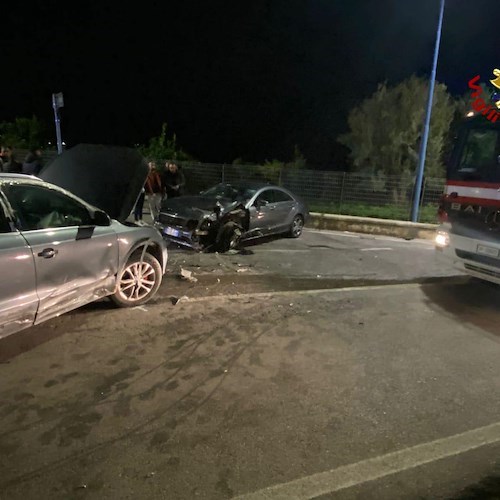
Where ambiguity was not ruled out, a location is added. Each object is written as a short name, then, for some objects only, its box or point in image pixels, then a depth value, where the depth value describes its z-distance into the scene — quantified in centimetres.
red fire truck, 640
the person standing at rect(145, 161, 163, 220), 1141
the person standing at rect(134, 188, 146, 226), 1101
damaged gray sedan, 878
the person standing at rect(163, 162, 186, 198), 1155
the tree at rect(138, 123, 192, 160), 1912
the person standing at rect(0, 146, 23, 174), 1029
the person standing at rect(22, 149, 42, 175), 1053
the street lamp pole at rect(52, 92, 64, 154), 1293
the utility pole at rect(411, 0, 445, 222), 1276
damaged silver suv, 402
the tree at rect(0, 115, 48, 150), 2261
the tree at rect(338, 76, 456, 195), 1700
